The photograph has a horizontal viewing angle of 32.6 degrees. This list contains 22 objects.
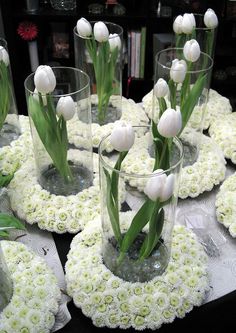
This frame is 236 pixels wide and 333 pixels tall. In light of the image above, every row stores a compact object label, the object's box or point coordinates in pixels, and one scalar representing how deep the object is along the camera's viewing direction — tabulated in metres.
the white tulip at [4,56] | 1.01
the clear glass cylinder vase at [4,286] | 0.67
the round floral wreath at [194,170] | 0.92
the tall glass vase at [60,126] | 0.80
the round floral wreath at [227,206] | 0.85
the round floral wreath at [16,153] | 0.97
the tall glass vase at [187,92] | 0.93
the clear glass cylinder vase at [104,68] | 1.10
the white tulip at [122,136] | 0.61
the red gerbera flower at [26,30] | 2.03
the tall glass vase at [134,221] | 0.65
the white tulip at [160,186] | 0.60
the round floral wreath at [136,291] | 0.68
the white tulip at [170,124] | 0.63
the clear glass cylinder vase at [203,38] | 1.15
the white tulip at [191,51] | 0.92
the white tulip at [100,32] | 1.05
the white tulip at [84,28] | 1.08
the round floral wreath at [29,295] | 0.65
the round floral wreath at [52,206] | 0.83
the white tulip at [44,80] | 0.75
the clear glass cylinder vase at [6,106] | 1.03
